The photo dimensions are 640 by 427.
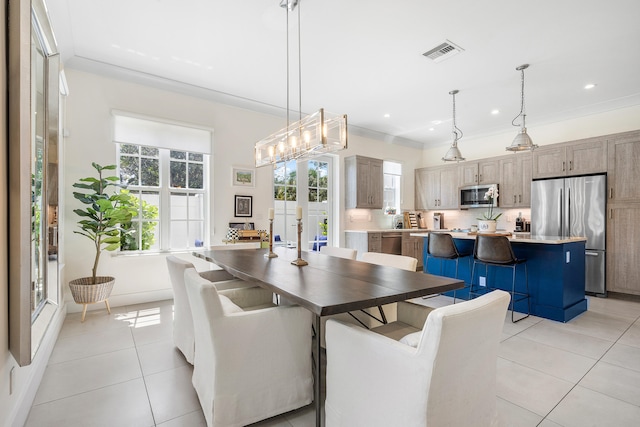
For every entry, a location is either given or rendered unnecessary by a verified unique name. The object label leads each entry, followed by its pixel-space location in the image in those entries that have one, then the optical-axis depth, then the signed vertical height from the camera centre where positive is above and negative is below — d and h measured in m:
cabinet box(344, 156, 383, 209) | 6.08 +0.59
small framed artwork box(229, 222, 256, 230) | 4.77 -0.21
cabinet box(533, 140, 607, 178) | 4.70 +0.84
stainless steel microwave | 6.10 +0.31
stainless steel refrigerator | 4.61 -0.03
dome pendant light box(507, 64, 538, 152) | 3.74 +0.84
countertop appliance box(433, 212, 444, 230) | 7.09 -0.21
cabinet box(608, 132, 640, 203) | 4.36 +0.61
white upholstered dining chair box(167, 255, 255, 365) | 2.31 -0.76
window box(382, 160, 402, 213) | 7.09 +0.64
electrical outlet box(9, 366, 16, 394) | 1.56 -0.84
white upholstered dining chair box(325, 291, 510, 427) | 1.16 -0.65
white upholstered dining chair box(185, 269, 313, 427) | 1.59 -0.80
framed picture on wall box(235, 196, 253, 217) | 4.82 +0.09
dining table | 1.48 -0.42
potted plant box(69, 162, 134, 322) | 3.36 -0.12
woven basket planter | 3.34 -0.87
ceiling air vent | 3.30 +1.76
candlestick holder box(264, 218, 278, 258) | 2.95 -0.38
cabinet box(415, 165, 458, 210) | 6.70 +0.54
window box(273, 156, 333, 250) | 5.53 +0.24
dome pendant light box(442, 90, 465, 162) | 4.43 +0.82
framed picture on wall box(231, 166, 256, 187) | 4.80 +0.56
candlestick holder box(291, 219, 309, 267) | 2.48 -0.39
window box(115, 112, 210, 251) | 4.13 +0.31
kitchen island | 3.42 -0.75
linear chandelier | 2.52 +0.65
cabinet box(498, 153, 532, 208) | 5.56 +0.57
